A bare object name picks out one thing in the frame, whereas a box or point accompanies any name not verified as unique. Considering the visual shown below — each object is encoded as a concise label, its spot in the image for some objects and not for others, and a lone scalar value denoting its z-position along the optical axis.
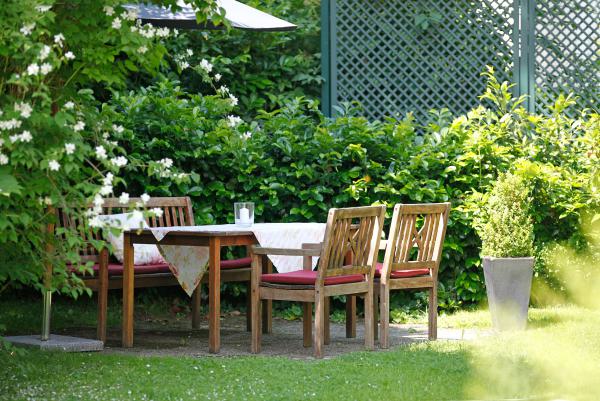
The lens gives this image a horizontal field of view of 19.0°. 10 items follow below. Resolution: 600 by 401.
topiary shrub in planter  11.85
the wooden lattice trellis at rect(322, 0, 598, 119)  16.97
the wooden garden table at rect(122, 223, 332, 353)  10.28
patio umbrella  11.60
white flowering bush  6.99
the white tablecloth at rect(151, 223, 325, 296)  10.60
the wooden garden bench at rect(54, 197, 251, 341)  11.03
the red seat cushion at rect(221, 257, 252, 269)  11.94
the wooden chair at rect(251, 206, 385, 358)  9.99
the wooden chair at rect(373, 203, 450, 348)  10.87
